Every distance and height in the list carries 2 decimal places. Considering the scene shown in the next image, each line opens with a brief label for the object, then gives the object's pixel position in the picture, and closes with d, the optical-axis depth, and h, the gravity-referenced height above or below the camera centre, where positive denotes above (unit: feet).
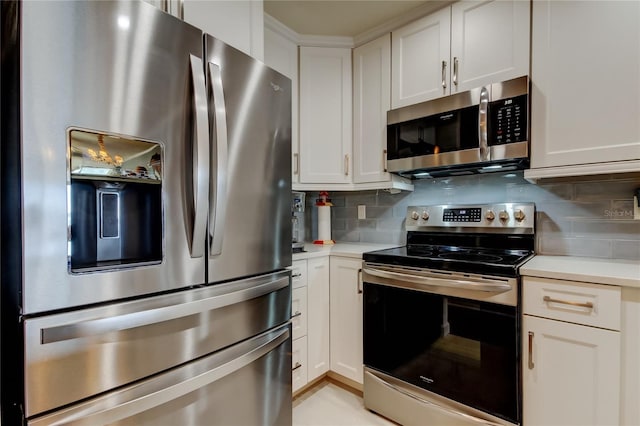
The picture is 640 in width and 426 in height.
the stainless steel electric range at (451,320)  4.73 -1.82
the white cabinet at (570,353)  4.06 -1.90
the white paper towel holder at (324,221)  8.37 -0.30
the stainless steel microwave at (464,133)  5.36 +1.41
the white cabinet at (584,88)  4.56 +1.82
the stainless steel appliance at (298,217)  8.35 -0.20
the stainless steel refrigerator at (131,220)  2.61 -0.10
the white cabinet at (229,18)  4.16 +2.67
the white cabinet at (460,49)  5.46 +2.96
